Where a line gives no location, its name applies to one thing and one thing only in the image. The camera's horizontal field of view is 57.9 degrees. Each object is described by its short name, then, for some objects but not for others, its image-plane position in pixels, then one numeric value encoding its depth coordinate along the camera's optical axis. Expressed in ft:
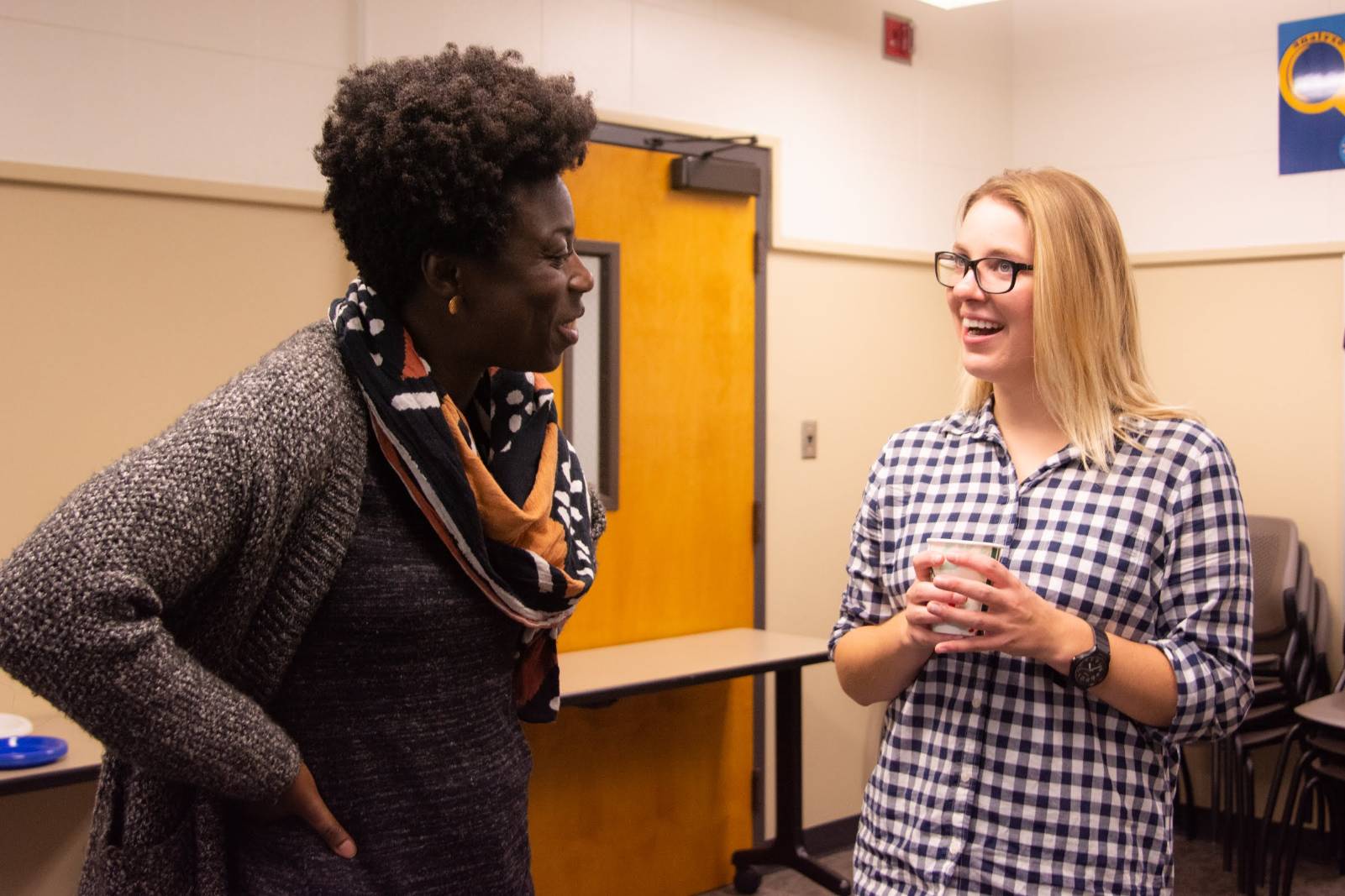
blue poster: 12.67
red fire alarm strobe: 13.50
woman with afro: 3.01
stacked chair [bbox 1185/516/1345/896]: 11.47
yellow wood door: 10.90
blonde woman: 4.18
